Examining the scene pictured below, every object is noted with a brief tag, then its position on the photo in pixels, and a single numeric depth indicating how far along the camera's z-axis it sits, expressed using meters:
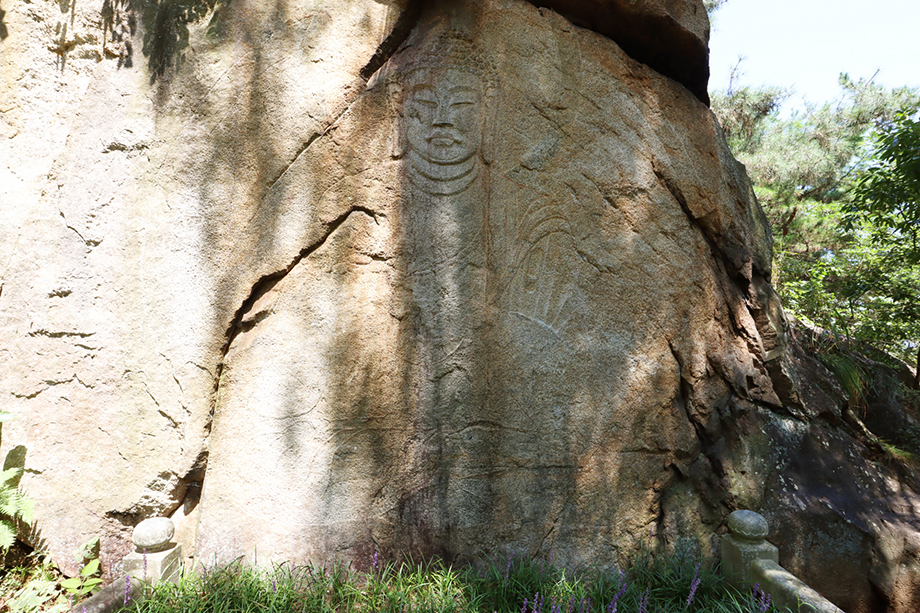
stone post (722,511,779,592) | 2.92
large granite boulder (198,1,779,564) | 3.02
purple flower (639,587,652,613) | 2.66
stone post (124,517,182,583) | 2.72
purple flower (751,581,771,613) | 2.54
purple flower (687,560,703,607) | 2.62
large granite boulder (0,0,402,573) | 3.03
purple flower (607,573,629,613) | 2.51
